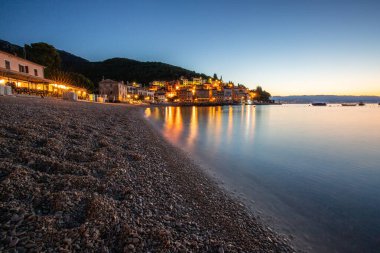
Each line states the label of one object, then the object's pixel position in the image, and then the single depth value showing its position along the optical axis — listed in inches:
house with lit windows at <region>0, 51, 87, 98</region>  1101.5
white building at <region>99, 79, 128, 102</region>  3708.2
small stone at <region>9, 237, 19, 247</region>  108.2
